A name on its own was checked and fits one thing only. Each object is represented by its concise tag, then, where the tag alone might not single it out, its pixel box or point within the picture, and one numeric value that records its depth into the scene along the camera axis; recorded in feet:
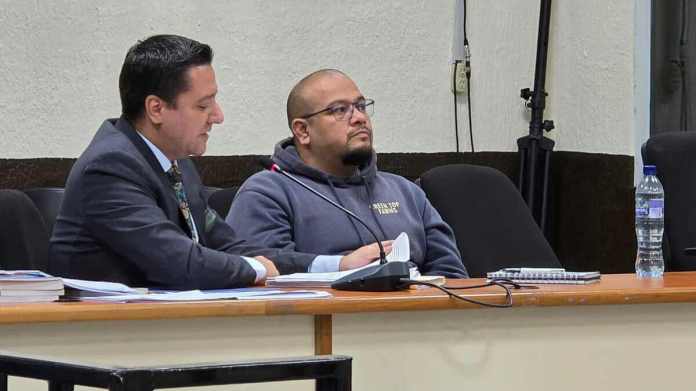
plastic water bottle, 18.32
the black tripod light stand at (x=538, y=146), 26.67
